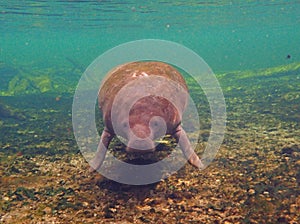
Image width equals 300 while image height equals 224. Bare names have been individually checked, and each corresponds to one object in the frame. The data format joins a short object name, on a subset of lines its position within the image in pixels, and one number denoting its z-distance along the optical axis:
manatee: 4.03
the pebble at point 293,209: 3.52
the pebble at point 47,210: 3.85
